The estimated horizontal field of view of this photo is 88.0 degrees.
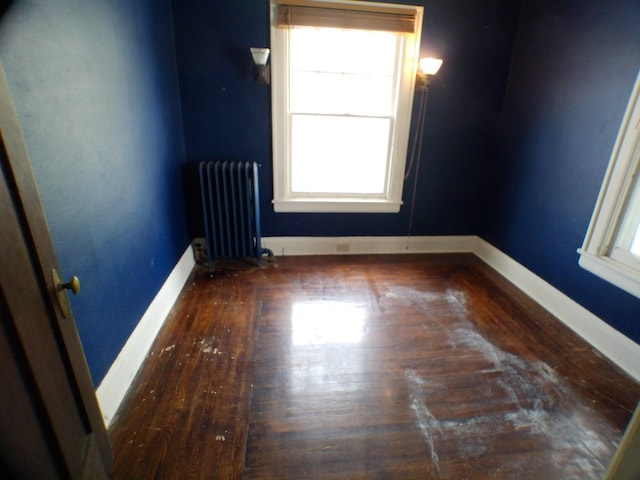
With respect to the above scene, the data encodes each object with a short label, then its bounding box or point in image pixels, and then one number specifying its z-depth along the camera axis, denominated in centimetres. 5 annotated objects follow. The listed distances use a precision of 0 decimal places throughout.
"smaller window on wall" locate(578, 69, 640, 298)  200
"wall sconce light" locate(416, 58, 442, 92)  286
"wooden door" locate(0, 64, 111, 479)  69
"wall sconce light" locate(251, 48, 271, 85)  270
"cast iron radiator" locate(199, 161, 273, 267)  295
